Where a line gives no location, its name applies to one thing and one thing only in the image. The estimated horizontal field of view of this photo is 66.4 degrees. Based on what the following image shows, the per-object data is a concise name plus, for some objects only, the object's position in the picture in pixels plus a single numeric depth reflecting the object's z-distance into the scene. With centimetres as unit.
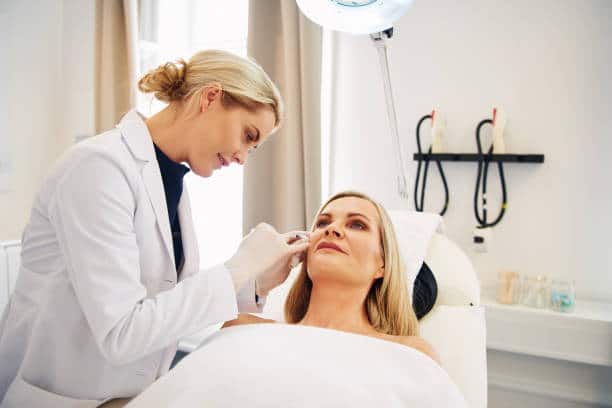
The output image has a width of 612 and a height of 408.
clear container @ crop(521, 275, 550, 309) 182
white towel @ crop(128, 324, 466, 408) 82
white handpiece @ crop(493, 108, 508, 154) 193
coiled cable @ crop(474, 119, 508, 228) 197
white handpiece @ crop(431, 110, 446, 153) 204
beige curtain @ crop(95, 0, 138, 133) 267
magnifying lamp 117
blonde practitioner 82
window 279
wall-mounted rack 191
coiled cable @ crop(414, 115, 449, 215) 209
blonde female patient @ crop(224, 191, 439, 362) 129
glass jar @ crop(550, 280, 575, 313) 174
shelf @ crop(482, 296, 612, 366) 165
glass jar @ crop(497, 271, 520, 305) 186
